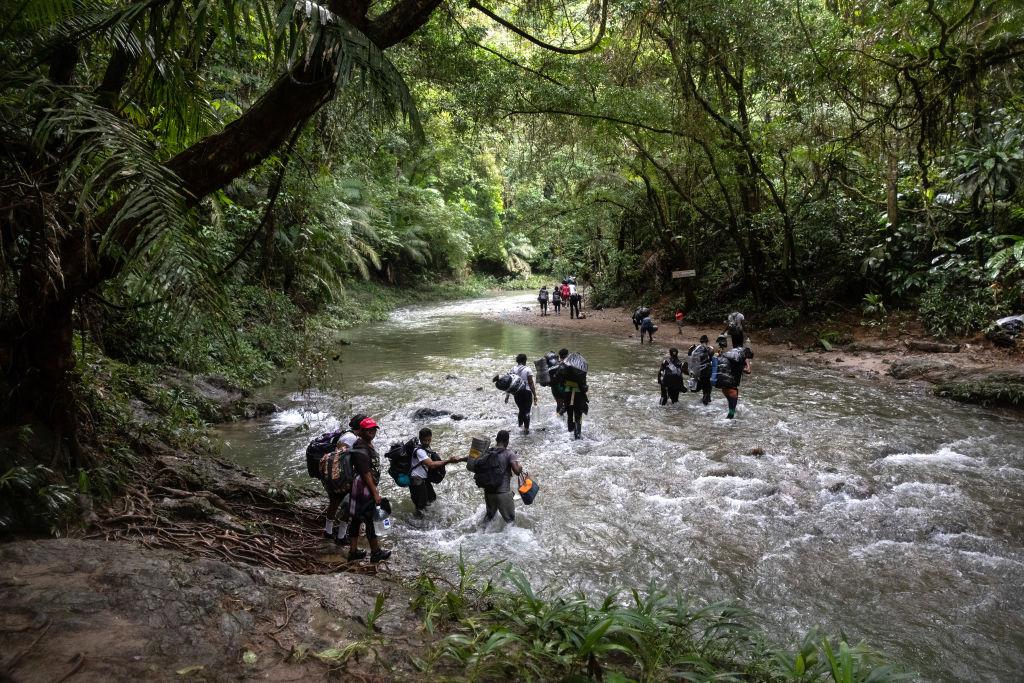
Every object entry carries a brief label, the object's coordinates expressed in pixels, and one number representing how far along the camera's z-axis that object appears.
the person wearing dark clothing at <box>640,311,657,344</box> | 18.37
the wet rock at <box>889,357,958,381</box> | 11.86
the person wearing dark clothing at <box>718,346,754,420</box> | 10.09
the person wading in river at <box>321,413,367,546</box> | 5.71
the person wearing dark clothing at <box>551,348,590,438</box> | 9.44
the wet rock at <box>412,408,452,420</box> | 10.77
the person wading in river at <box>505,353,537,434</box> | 9.76
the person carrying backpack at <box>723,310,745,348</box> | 13.00
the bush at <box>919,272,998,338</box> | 12.99
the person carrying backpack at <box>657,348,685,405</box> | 11.00
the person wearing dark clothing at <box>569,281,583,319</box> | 26.59
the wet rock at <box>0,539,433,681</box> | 2.98
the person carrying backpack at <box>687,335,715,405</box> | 11.04
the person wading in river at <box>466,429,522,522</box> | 6.25
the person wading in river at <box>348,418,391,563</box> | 5.40
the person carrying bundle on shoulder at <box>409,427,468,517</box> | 6.55
